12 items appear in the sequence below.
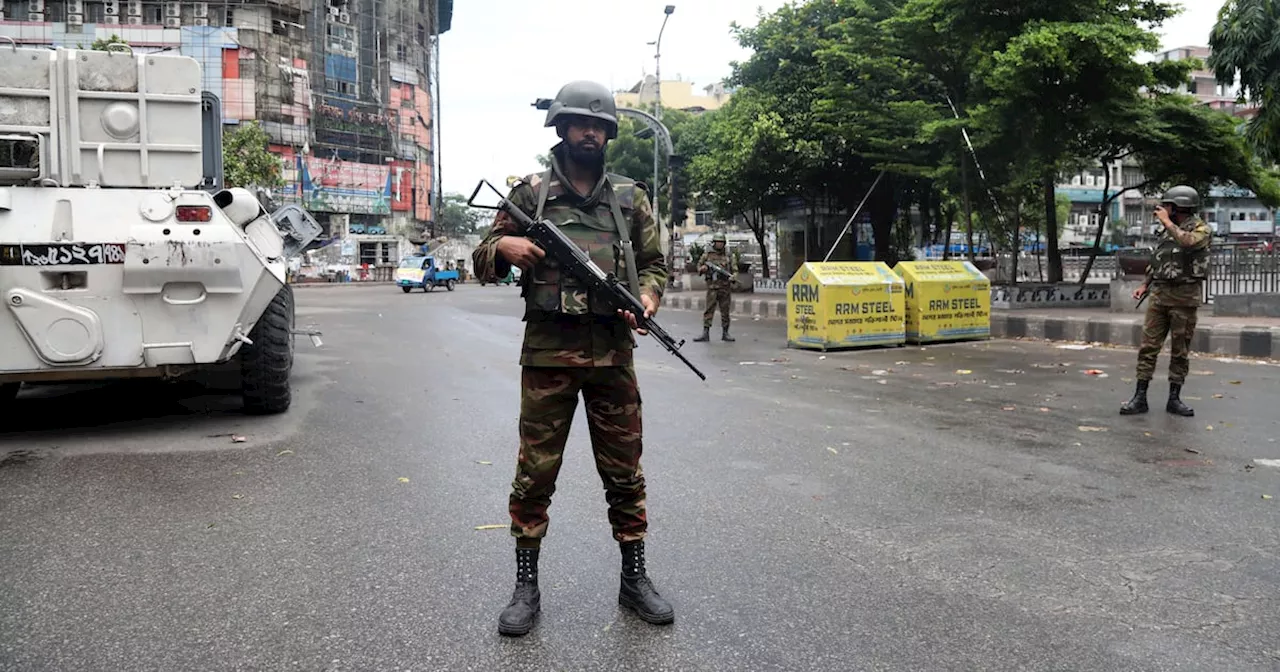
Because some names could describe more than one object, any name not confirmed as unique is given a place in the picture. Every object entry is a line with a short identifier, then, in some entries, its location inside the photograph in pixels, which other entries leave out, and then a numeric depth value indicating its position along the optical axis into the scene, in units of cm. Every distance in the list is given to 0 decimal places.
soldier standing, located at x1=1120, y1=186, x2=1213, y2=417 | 716
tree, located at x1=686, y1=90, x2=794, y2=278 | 2483
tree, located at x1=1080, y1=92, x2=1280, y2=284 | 1667
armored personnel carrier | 596
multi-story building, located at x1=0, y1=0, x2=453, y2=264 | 5028
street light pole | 3222
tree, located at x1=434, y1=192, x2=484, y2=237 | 8647
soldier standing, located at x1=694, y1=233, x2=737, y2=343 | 1427
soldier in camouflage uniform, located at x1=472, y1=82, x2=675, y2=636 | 318
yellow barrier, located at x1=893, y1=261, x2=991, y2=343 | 1369
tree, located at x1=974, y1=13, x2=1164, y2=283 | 1505
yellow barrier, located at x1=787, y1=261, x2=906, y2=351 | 1285
